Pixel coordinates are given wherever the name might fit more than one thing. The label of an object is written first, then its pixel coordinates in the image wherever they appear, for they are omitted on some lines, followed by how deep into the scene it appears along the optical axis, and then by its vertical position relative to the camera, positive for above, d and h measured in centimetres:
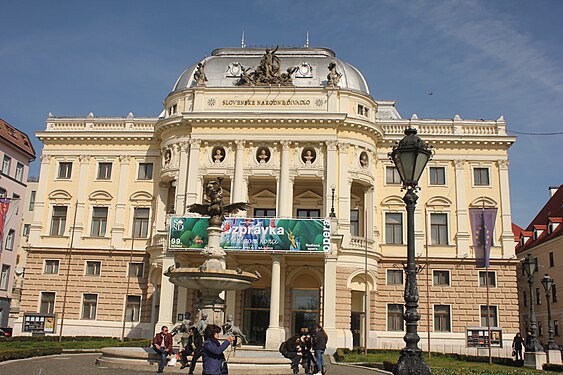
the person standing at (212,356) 1199 -73
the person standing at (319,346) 2194 -85
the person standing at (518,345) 3481 -89
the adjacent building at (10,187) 5384 +1157
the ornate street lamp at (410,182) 1113 +269
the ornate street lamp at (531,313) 2928 +82
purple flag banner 3522 +587
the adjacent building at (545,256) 5450 +702
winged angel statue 2417 +447
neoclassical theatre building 4247 +886
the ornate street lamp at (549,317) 3089 +69
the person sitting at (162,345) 2073 -97
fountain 2234 +169
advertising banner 3931 +567
